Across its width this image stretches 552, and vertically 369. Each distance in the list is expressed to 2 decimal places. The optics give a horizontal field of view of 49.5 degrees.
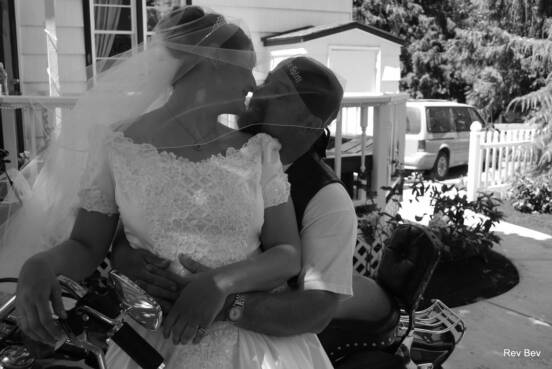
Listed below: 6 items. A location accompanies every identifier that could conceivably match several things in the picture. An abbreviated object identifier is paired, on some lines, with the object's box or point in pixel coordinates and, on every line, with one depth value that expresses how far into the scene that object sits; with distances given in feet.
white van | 40.86
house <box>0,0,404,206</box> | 20.16
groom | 4.91
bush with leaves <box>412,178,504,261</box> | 18.35
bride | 4.84
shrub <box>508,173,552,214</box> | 28.30
